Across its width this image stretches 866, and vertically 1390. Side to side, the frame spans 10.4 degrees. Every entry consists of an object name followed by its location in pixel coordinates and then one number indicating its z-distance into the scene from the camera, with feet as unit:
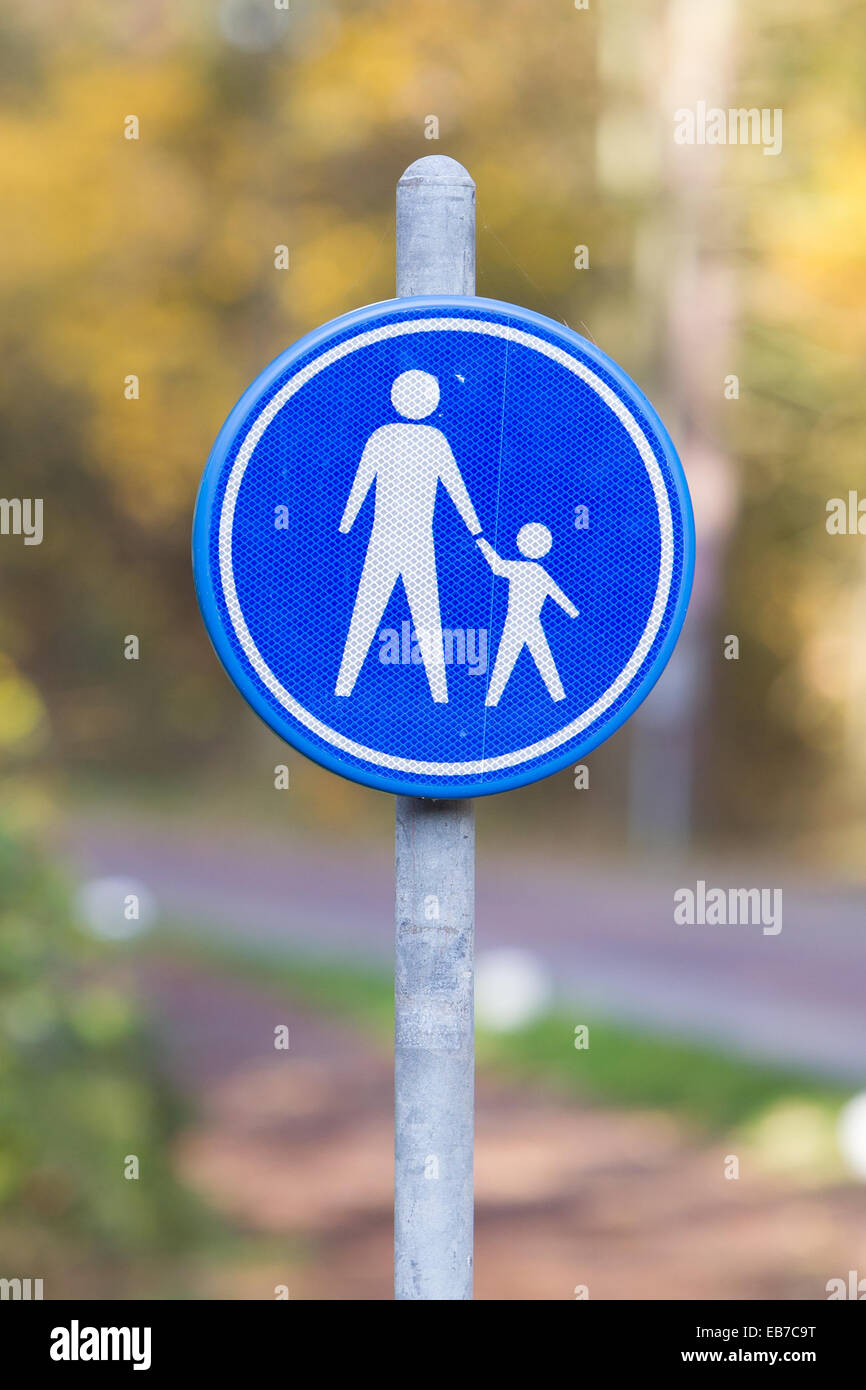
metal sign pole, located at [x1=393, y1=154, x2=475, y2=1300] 9.53
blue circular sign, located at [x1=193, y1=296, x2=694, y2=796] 9.41
